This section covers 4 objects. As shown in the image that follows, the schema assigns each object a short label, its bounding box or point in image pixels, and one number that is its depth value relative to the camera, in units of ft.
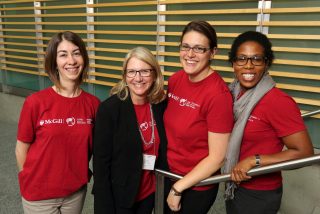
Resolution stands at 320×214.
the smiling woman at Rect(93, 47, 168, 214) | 4.92
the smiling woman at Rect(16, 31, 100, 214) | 5.21
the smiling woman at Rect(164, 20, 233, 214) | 4.52
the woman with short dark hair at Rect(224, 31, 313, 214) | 4.09
